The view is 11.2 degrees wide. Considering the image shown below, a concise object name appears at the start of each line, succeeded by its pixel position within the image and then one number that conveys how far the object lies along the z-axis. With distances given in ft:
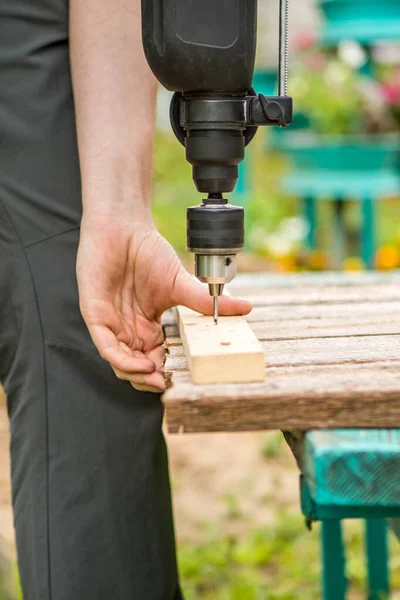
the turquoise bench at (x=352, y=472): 4.47
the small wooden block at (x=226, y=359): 4.64
